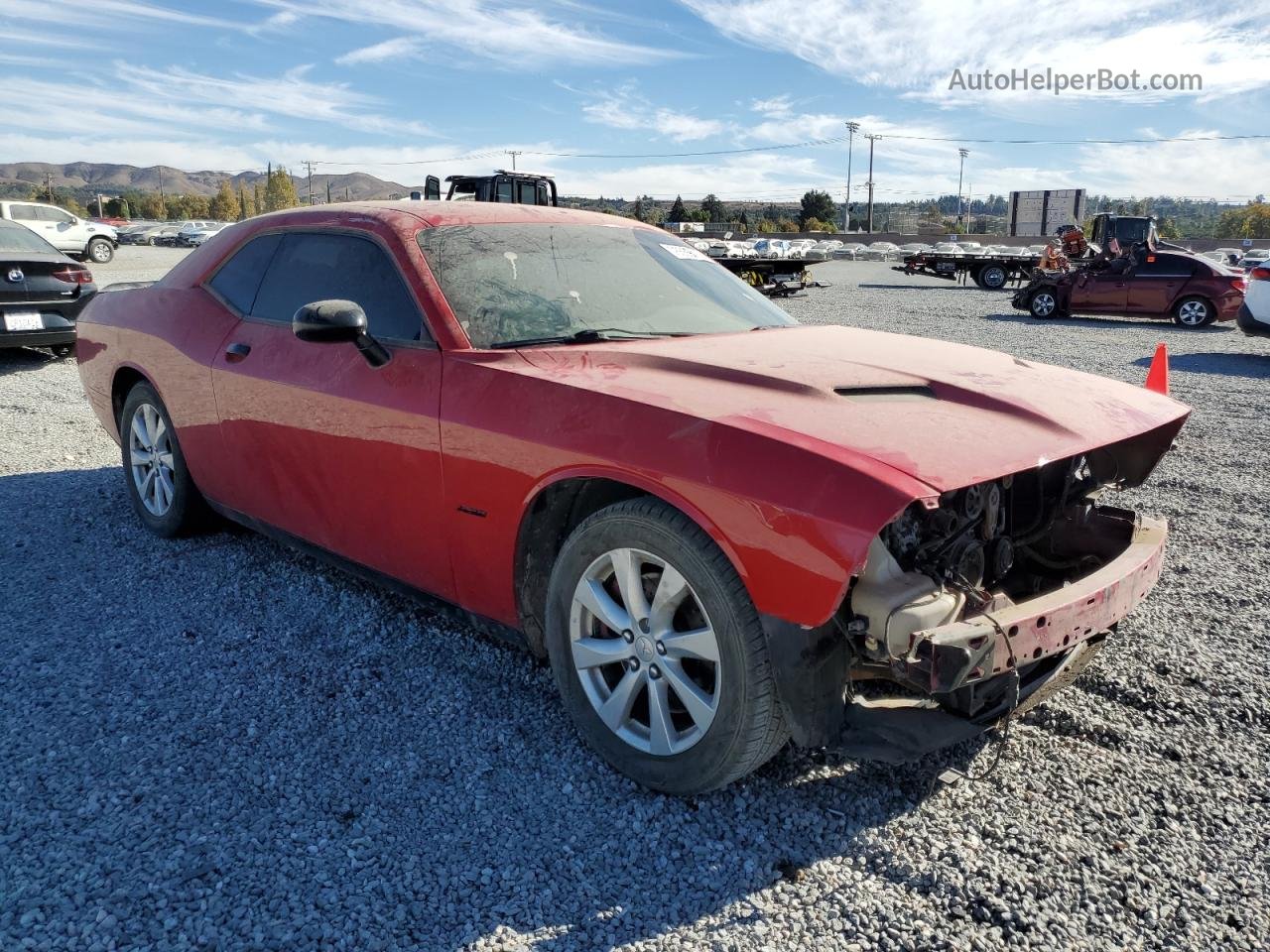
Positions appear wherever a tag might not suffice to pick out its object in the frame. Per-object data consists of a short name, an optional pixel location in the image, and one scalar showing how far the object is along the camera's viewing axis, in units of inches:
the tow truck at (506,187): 751.7
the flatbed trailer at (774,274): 751.7
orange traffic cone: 160.2
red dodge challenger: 89.3
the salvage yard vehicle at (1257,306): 446.9
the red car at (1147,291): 635.5
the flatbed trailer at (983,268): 1011.9
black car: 362.3
